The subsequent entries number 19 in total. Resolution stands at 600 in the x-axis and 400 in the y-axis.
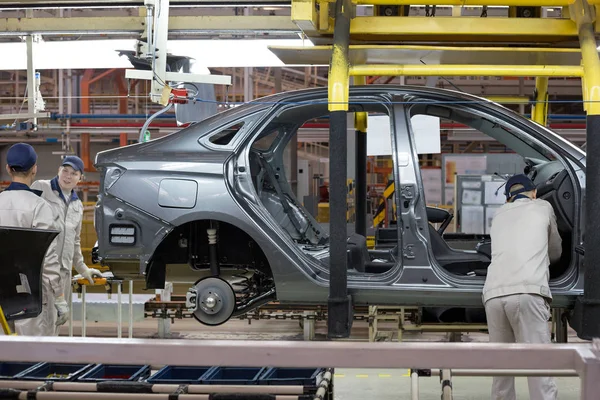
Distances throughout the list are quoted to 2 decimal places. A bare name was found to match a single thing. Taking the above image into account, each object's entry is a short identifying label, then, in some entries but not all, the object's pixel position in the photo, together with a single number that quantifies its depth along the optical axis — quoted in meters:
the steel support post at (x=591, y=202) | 4.11
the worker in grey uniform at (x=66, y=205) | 5.54
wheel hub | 4.70
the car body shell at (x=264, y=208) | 4.53
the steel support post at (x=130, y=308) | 7.58
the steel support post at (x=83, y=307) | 7.41
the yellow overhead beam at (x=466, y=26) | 4.58
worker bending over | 4.32
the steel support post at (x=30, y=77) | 5.93
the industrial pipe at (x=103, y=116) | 15.86
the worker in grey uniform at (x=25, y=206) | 4.64
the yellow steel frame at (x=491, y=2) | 4.46
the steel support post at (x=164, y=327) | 8.74
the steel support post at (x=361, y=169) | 6.03
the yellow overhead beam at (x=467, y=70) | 4.28
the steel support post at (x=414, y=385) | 3.81
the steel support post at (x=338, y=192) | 4.25
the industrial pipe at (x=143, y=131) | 5.29
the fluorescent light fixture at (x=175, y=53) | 5.94
